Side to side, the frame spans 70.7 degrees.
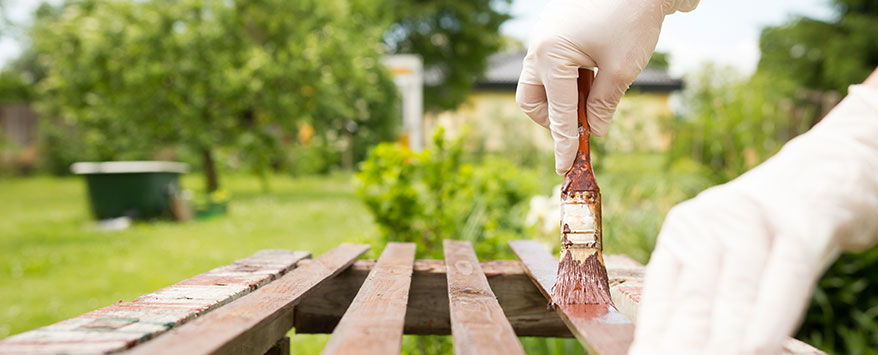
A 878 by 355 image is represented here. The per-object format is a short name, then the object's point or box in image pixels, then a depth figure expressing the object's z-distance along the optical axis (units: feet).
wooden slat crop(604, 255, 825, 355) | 3.38
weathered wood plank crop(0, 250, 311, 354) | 2.95
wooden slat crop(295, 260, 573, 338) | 5.75
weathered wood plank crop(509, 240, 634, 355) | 3.17
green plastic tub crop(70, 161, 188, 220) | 24.45
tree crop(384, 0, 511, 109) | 56.24
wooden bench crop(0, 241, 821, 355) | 3.07
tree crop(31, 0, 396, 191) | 33.04
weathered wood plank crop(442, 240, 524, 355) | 3.08
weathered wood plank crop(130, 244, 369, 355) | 2.96
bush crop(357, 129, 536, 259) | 9.41
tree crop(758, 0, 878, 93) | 48.16
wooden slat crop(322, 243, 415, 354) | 3.02
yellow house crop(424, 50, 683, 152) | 22.13
